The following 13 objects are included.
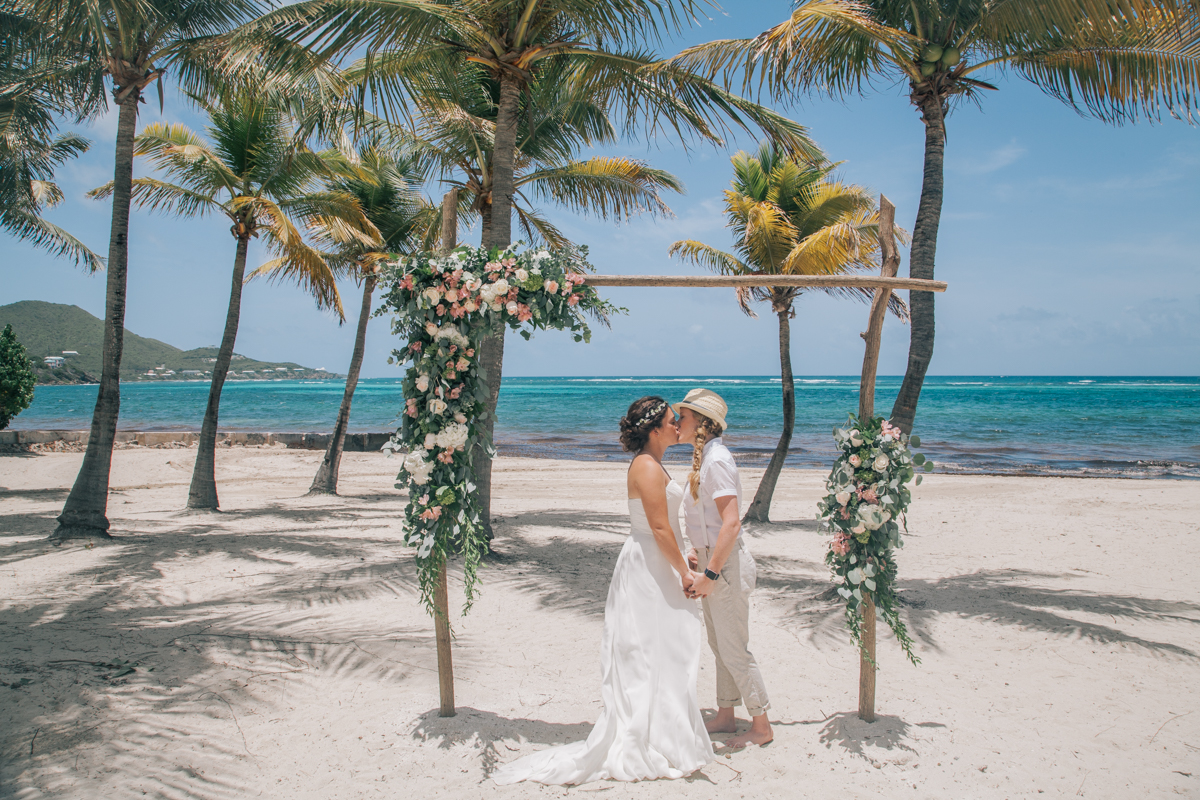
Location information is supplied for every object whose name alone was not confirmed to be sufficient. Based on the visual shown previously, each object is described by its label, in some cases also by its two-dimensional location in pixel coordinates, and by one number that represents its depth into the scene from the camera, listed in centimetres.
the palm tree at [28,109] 777
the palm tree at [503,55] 599
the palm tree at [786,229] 884
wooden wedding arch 380
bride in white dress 320
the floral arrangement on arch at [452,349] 362
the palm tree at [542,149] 861
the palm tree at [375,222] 1202
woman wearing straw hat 346
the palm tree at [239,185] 955
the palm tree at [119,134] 752
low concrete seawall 2203
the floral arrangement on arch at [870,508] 369
